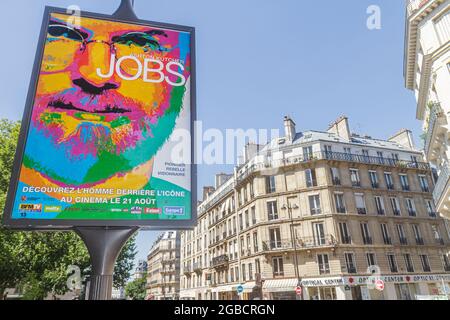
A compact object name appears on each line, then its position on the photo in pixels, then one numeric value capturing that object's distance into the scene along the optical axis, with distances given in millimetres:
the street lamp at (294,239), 30450
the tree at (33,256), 14984
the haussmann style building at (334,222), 30734
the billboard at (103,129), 4199
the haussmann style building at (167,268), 74250
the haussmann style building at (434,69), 14461
